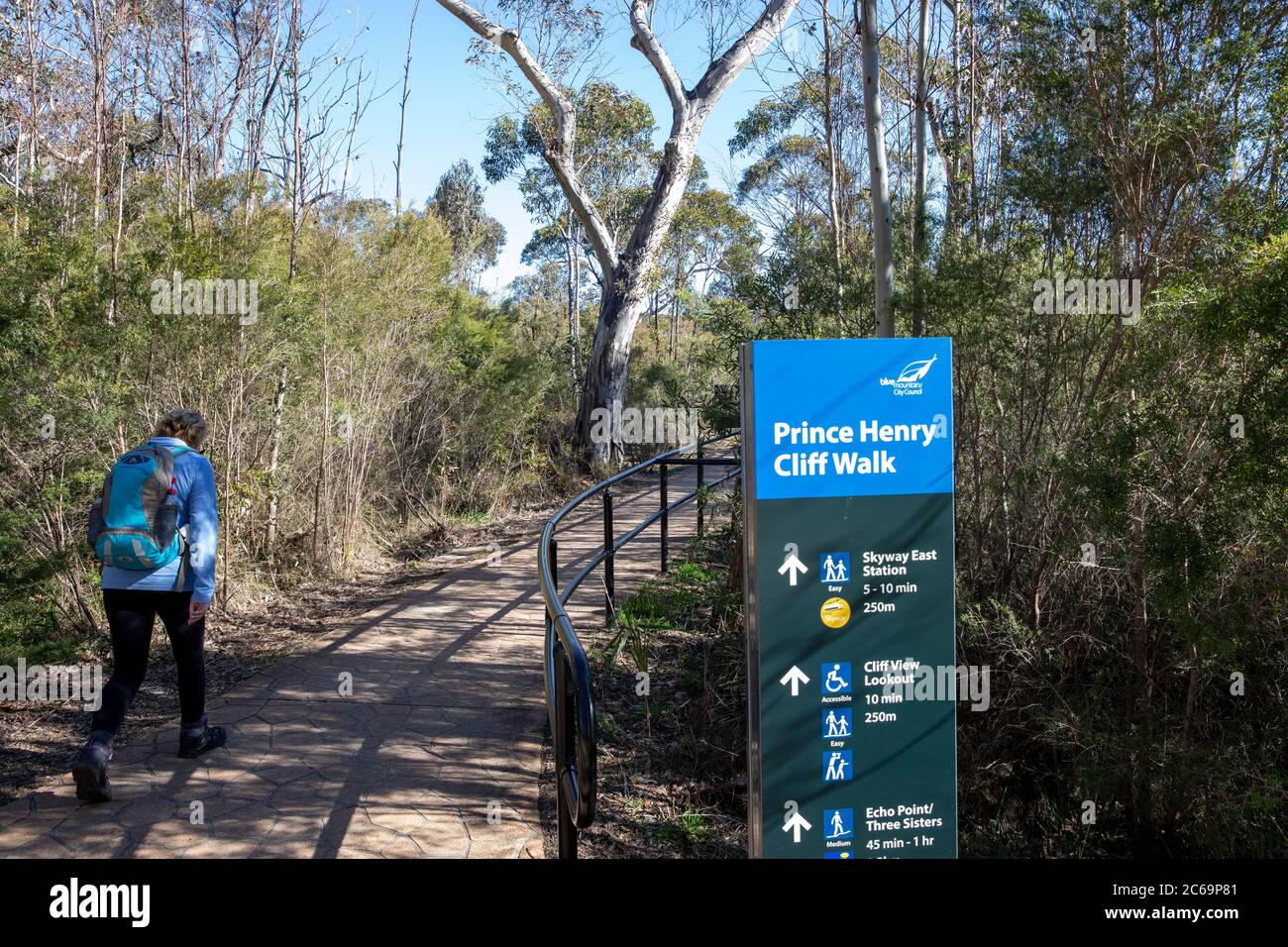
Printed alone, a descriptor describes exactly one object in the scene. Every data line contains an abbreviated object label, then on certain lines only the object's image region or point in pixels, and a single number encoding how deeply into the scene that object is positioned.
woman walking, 4.02
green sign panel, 2.99
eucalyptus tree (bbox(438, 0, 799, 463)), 15.64
